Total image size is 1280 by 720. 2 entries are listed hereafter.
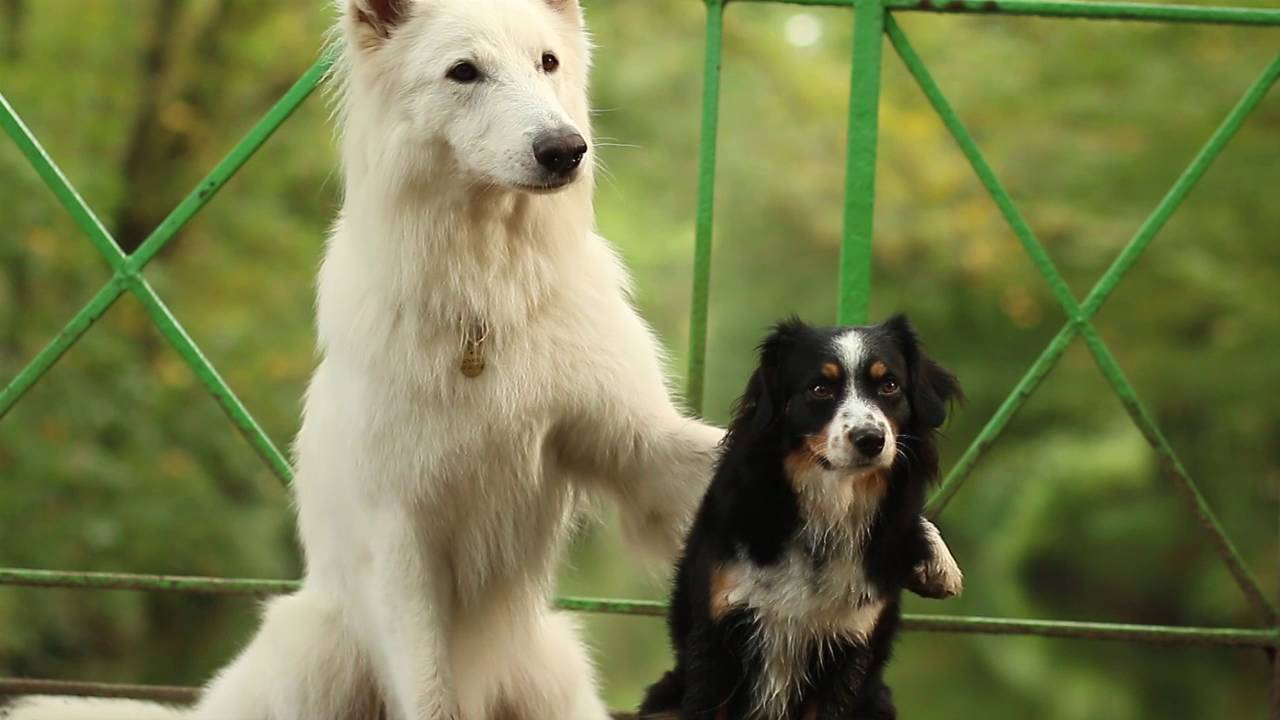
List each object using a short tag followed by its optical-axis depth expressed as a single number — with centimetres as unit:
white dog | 674
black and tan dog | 633
